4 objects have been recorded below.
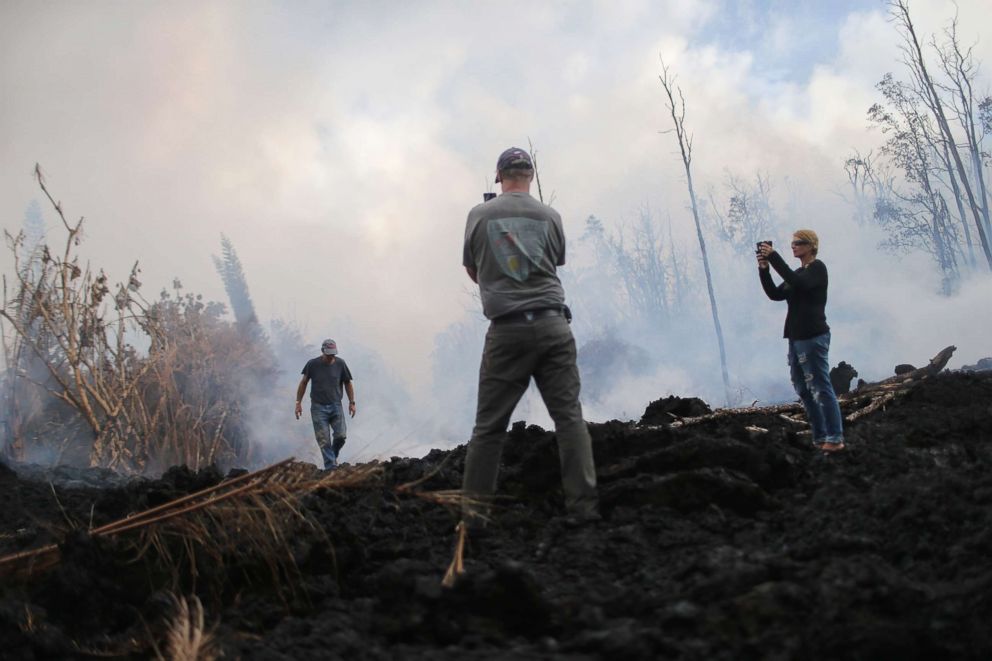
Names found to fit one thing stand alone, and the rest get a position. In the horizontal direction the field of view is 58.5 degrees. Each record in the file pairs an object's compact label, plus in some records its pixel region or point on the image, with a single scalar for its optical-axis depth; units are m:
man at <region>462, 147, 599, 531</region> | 4.25
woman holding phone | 6.00
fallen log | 7.30
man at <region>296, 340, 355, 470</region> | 10.94
